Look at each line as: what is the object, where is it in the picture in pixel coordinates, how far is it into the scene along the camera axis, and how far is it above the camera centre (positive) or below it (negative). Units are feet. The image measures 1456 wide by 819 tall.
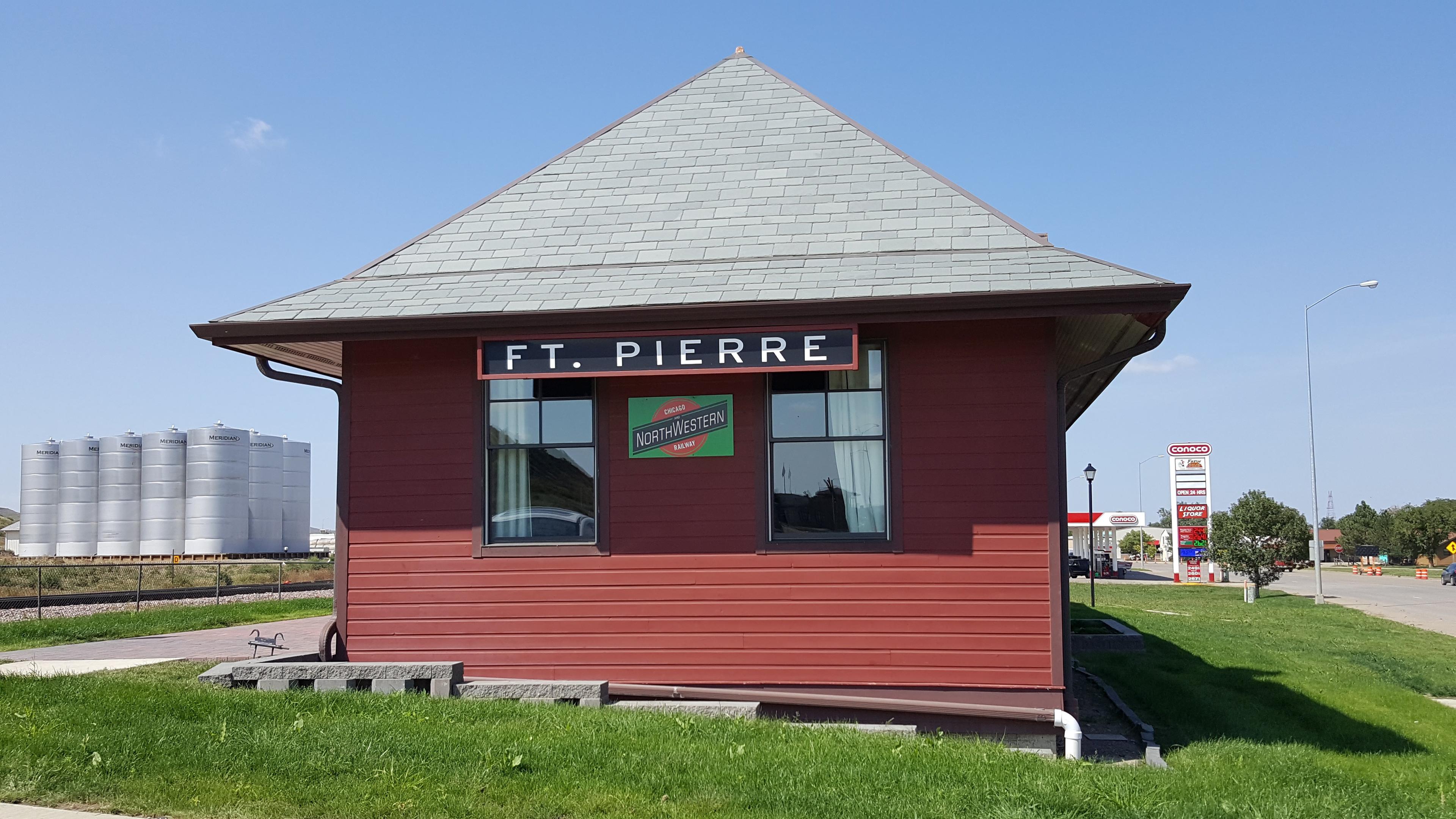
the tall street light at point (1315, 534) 123.95 -4.43
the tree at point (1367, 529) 393.50 -12.23
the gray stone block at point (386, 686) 29.94 -4.96
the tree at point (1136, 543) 392.88 -16.88
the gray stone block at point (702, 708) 29.04 -5.56
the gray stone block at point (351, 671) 29.99 -4.57
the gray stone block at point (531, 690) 29.81 -5.07
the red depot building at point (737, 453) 30.25 +1.37
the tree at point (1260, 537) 129.59 -4.84
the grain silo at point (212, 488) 154.10 +2.39
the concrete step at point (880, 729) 27.68 -5.79
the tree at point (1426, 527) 320.50 -9.53
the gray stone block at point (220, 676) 30.71 -4.76
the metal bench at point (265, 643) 34.65 -4.49
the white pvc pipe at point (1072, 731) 28.27 -6.03
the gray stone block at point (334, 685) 30.12 -4.94
